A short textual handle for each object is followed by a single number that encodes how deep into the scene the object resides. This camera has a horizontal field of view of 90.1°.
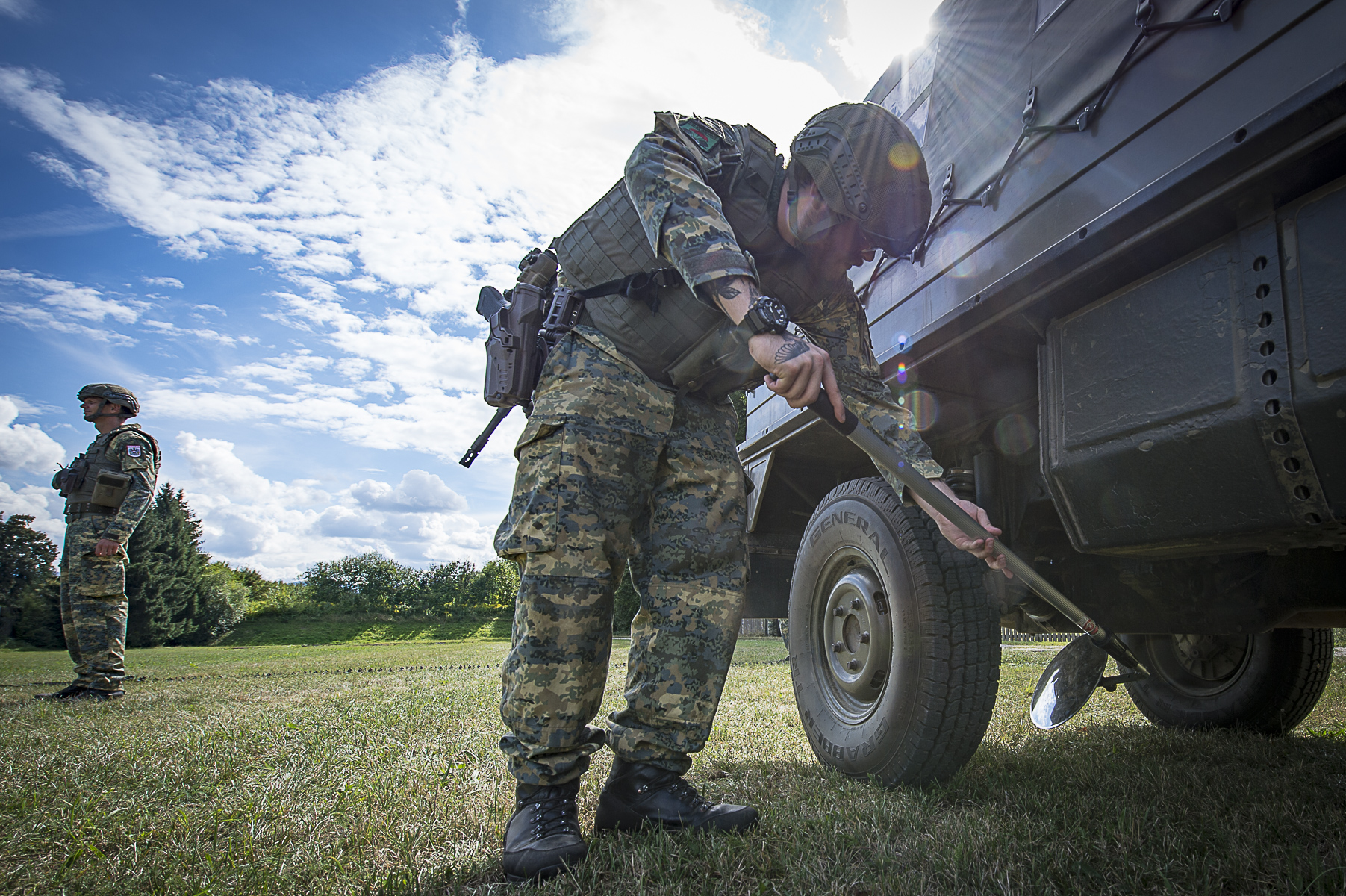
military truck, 1.12
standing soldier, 4.36
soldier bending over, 1.51
